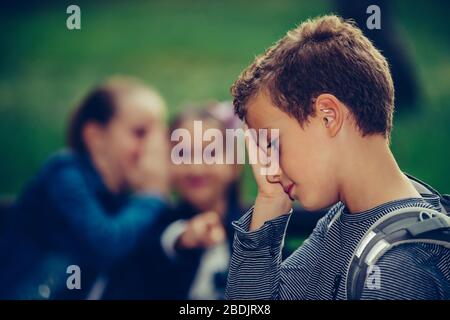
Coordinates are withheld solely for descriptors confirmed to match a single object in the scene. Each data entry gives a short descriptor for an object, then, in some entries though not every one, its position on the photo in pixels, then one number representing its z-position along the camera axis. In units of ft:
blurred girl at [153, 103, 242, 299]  17.22
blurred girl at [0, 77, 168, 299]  17.01
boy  9.89
